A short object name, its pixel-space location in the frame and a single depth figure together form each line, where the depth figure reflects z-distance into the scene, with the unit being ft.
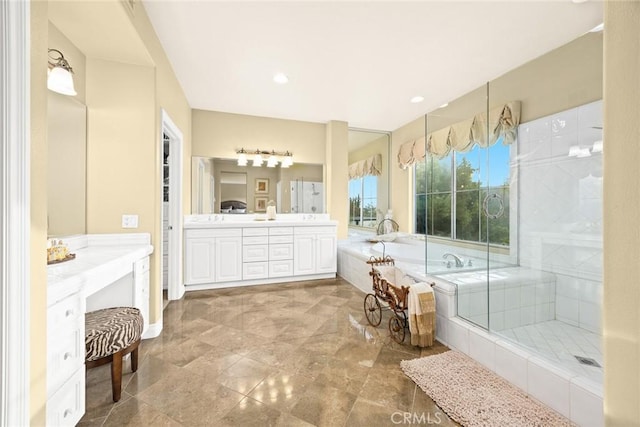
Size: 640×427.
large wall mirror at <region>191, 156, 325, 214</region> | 13.01
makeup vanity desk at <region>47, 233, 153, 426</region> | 3.52
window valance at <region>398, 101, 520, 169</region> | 9.21
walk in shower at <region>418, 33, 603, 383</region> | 7.04
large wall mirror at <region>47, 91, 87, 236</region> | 5.80
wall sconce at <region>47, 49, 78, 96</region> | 5.13
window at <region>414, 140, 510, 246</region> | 8.72
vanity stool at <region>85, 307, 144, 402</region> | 4.82
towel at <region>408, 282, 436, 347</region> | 6.99
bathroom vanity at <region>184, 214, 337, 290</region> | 11.48
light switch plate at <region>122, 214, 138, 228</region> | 7.18
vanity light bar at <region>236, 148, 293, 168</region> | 13.61
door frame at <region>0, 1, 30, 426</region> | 2.56
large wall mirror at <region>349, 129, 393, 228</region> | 16.85
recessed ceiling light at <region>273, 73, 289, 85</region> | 9.69
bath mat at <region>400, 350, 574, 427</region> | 4.54
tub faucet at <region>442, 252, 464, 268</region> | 8.84
